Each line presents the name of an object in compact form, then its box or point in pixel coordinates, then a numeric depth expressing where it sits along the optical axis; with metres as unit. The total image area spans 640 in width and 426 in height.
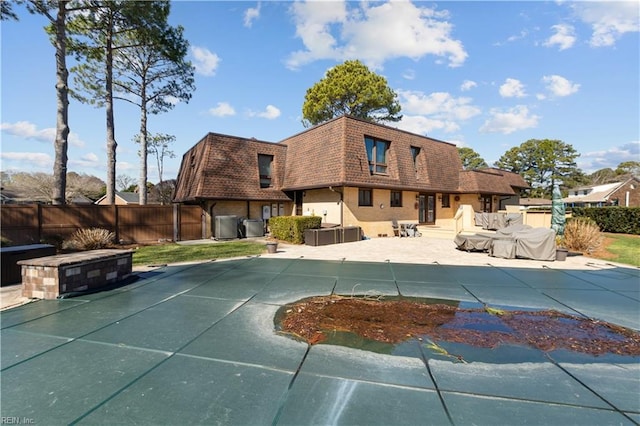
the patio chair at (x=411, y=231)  16.54
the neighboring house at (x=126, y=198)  33.78
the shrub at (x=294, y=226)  13.35
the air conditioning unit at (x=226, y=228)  15.23
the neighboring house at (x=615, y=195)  35.91
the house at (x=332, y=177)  14.96
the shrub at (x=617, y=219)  16.07
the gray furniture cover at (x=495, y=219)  18.17
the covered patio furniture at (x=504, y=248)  9.48
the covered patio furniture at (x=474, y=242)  10.46
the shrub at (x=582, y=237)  10.67
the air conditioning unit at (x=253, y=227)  16.17
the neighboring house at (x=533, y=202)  37.02
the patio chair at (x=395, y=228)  16.77
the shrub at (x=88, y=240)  10.95
